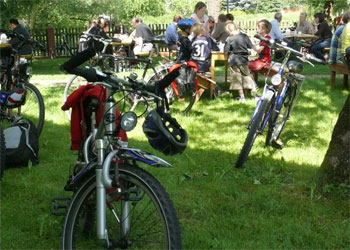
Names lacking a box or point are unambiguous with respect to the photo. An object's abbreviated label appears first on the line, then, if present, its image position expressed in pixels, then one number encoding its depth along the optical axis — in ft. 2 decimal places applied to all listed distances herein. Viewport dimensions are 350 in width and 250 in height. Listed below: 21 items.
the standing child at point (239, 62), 32.91
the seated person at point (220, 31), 50.57
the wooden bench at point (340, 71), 35.81
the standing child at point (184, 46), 30.89
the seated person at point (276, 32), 56.90
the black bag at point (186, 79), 28.30
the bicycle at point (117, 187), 9.78
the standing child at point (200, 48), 32.83
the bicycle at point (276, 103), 18.89
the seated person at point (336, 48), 36.94
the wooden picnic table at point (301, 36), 58.17
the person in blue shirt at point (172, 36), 46.14
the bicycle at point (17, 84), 20.79
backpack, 19.39
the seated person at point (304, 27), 65.21
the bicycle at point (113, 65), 22.86
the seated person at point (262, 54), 34.81
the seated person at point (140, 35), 53.62
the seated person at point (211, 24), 54.19
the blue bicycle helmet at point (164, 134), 10.02
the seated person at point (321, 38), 55.98
